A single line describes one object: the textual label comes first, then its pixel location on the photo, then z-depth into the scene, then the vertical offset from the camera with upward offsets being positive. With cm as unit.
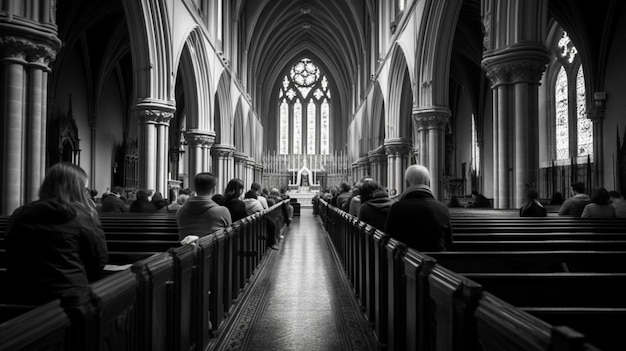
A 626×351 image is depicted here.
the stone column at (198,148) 1592 +134
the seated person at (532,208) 663 -33
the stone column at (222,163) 2091 +107
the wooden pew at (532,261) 285 -47
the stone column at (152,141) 1162 +114
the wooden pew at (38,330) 112 -37
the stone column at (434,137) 1327 +139
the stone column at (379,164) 2325 +109
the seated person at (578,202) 723 -27
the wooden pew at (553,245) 346 -46
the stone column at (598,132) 1414 +160
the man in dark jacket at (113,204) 927 -35
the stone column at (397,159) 1855 +108
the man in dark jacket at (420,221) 333 -25
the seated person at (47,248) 206 -28
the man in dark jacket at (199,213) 426 -25
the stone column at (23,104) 698 +128
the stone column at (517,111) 828 +134
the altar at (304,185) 2791 +6
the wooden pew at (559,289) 213 -48
